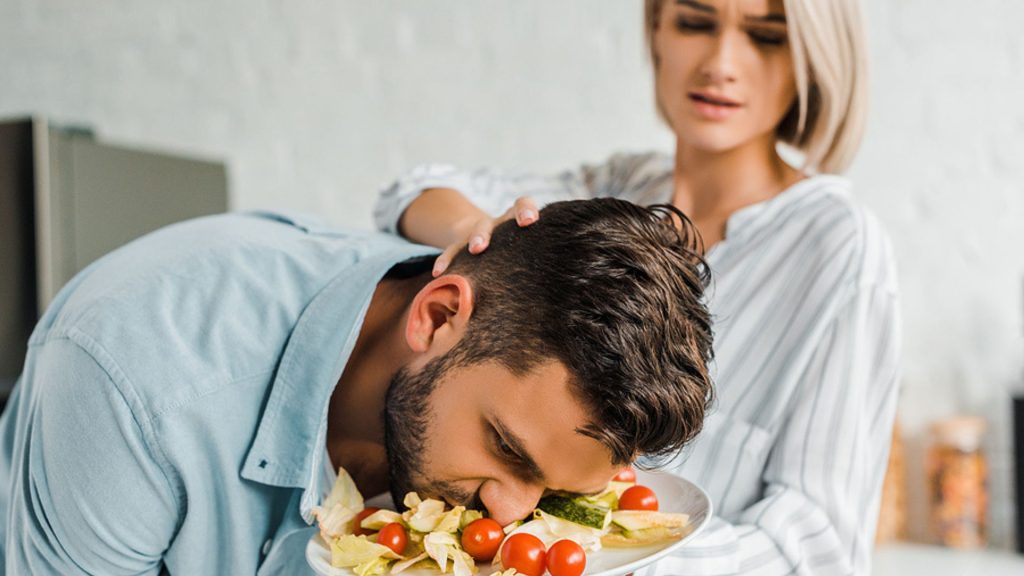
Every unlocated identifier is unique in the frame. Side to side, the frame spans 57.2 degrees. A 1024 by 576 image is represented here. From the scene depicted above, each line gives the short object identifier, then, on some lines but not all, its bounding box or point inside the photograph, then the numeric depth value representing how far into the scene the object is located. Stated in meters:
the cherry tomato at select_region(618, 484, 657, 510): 1.02
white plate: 0.85
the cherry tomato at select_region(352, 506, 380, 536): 0.99
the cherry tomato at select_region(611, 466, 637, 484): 1.08
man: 0.91
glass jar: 2.37
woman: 1.26
